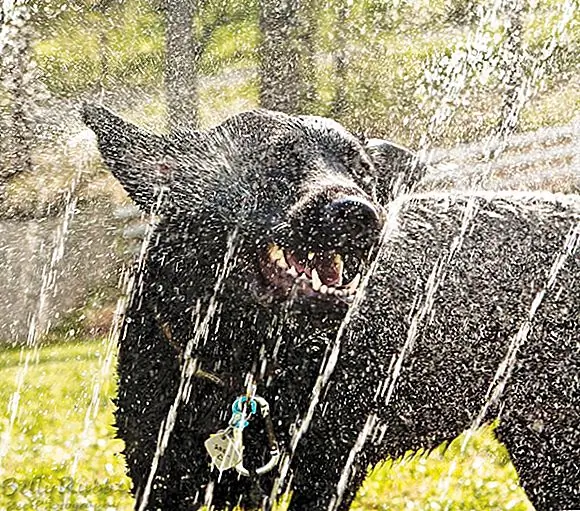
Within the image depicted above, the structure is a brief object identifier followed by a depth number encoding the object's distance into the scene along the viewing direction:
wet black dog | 3.16
